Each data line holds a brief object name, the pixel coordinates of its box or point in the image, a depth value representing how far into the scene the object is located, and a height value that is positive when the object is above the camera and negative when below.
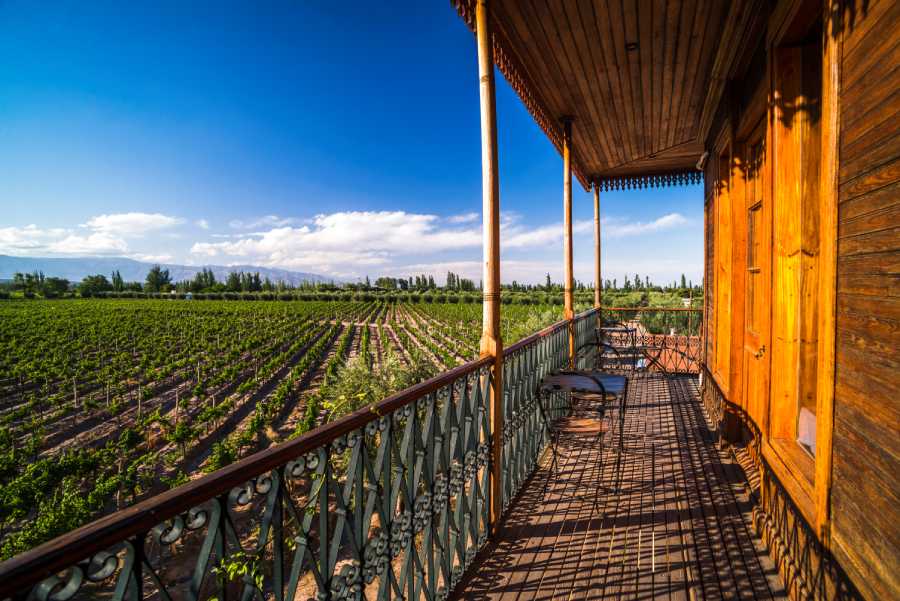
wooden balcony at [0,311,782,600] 0.81 -1.09
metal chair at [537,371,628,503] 2.72 -0.71
